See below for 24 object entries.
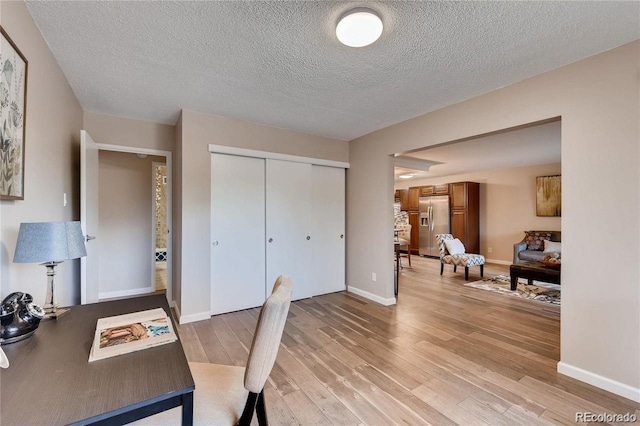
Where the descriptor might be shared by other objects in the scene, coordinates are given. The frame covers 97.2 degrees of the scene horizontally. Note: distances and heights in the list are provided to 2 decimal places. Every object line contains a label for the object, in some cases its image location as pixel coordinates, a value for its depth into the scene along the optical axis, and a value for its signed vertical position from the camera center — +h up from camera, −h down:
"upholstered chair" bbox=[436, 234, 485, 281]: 5.20 -0.86
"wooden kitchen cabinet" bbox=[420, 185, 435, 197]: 7.77 +0.64
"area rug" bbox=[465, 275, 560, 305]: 4.05 -1.21
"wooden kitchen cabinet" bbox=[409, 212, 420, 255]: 8.12 -0.55
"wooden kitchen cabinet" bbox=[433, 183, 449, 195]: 7.42 +0.64
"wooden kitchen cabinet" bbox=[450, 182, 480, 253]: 7.03 -0.02
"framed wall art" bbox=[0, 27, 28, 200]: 1.25 +0.45
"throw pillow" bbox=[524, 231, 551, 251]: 5.77 -0.54
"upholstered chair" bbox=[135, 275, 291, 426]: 1.03 -0.67
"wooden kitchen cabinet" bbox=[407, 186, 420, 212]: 8.19 +0.41
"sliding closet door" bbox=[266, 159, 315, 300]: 3.73 -0.15
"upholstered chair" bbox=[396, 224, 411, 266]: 6.55 -0.54
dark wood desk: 0.74 -0.52
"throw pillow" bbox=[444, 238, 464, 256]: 5.51 -0.67
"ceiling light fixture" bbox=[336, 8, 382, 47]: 1.56 +1.07
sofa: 5.65 -0.68
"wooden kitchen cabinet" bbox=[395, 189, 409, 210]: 8.58 +0.48
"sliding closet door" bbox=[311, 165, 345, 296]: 4.14 -0.24
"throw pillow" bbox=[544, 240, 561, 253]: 5.39 -0.65
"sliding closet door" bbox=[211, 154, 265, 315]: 3.34 -0.24
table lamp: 1.24 -0.15
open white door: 2.40 +0.00
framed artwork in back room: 5.85 +0.37
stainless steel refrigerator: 7.40 -0.22
